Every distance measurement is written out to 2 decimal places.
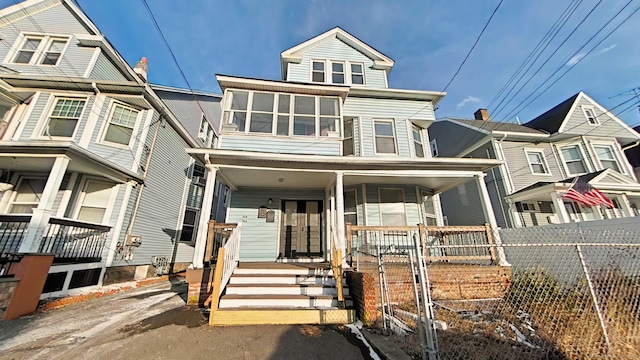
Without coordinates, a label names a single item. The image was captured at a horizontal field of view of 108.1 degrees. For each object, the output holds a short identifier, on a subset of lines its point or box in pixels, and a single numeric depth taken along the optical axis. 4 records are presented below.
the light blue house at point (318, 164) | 6.55
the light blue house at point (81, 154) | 6.11
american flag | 8.73
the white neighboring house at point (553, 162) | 10.48
